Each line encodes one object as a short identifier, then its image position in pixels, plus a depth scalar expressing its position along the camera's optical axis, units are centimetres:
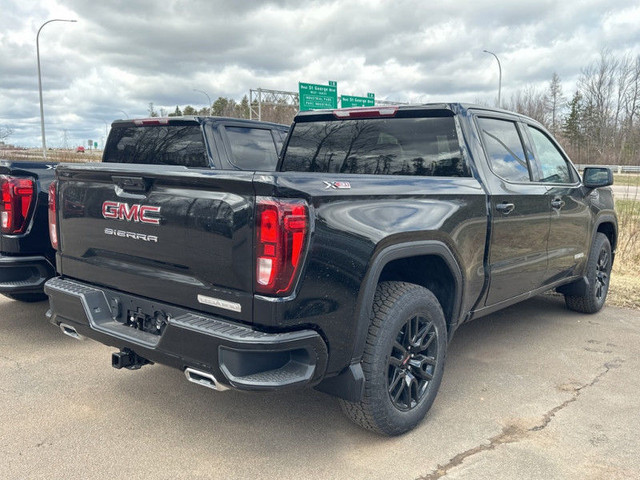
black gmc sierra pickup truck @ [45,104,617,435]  243
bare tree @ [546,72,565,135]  6228
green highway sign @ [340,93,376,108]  3170
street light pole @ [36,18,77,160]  2773
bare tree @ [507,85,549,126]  5738
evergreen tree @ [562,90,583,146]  6241
